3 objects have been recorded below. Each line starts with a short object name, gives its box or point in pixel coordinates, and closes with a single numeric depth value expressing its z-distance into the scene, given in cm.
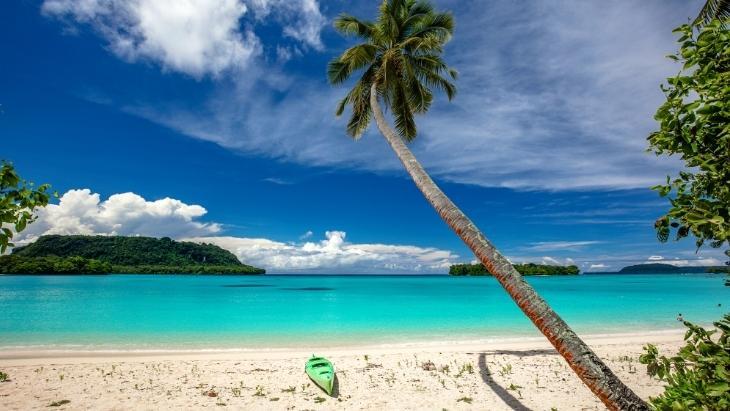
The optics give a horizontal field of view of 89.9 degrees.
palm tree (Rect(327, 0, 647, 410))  685
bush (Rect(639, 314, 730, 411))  239
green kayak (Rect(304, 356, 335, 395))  802
